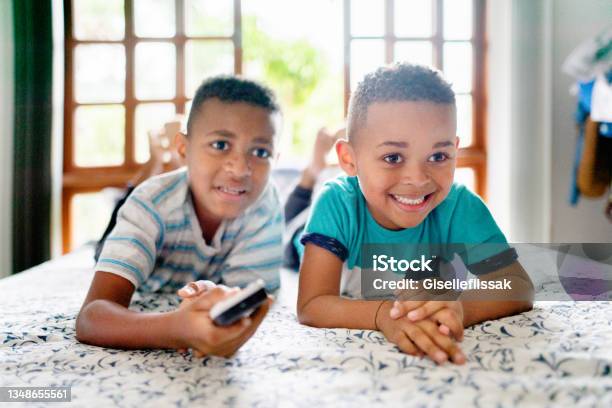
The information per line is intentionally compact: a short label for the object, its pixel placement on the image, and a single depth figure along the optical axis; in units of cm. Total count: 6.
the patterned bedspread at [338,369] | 60
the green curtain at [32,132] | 230
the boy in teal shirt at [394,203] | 91
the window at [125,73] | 267
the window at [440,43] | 272
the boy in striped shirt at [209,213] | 101
